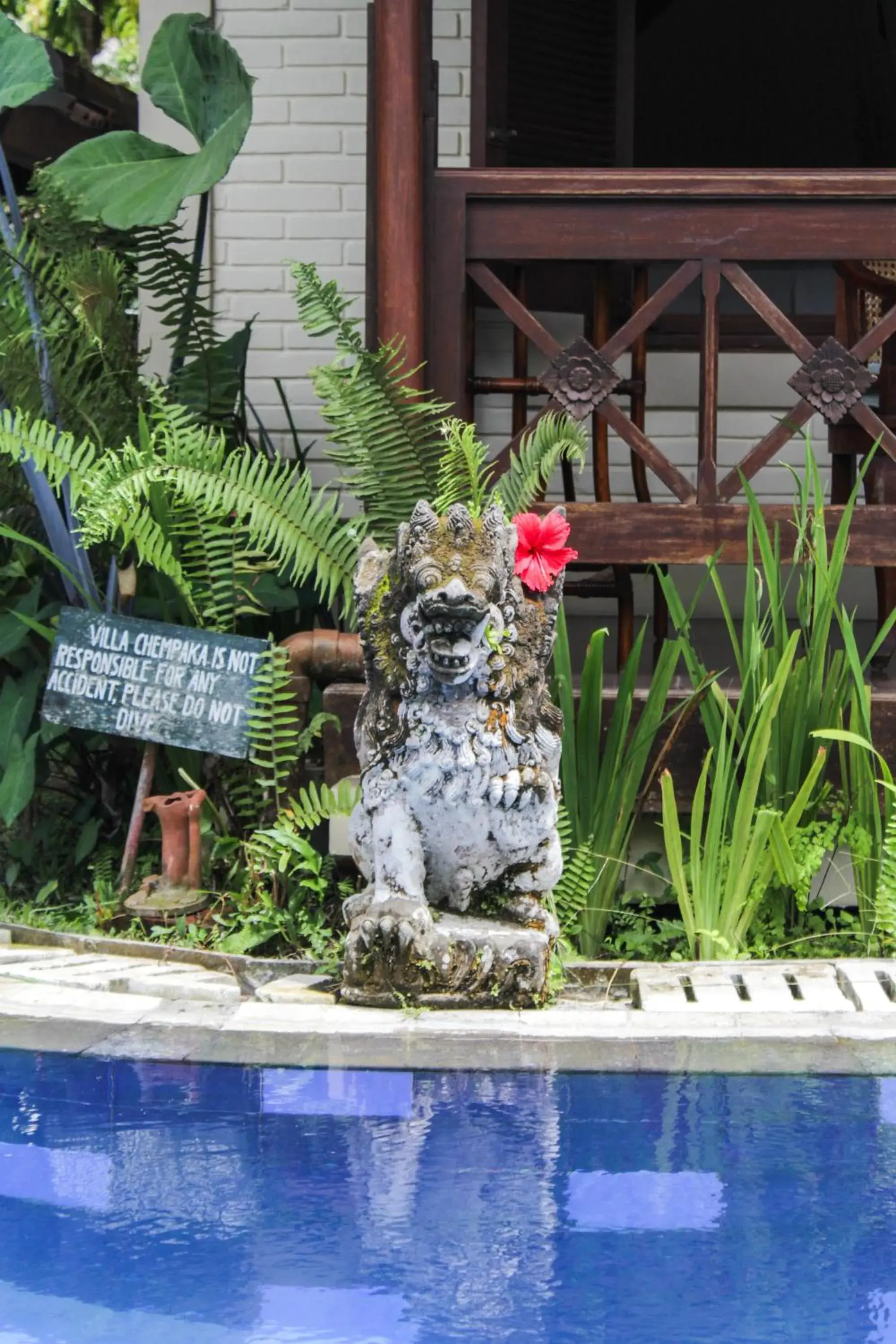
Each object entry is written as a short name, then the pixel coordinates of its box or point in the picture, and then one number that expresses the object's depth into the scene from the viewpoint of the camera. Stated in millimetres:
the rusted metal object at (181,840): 4473
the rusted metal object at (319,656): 4570
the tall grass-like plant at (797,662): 4102
